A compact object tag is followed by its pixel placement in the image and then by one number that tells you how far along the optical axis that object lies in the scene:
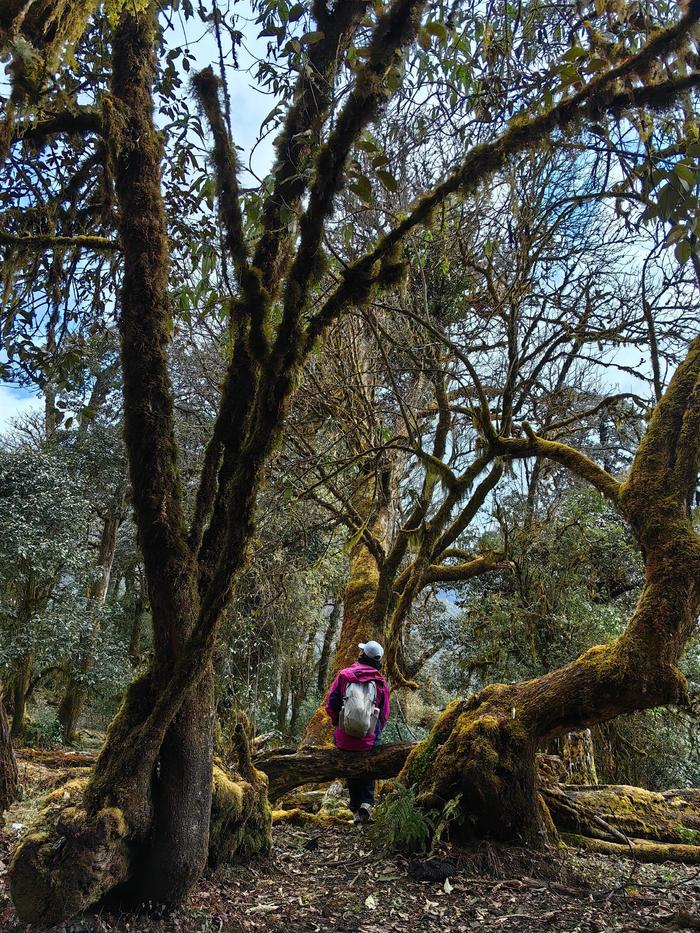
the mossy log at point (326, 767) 5.81
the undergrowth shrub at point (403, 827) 4.54
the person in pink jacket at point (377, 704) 5.90
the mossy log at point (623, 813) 5.15
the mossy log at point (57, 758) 8.32
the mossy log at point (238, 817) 3.77
